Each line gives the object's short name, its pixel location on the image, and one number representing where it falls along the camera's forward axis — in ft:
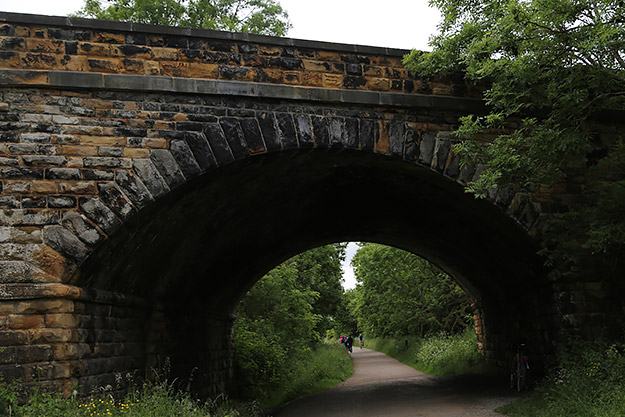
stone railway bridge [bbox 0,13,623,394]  21.86
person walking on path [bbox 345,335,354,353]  118.23
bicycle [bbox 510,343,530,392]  33.96
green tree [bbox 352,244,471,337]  72.02
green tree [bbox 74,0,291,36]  61.00
